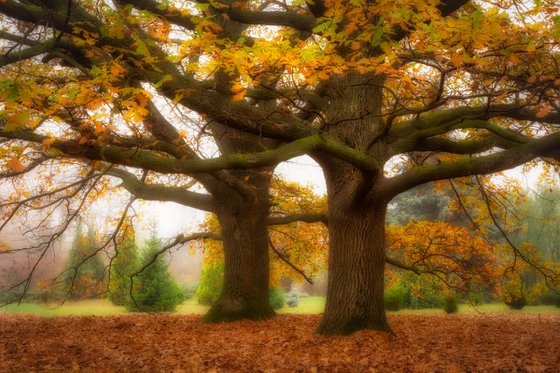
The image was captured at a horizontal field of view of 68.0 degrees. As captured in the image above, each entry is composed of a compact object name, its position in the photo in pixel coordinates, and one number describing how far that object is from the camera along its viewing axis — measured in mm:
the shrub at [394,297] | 17297
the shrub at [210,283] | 16891
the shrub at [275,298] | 18406
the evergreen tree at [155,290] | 16078
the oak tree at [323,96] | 4922
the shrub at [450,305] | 16938
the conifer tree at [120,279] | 18583
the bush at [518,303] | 19933
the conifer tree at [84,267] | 22011
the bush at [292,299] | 24227
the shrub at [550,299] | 21378
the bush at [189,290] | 26350
